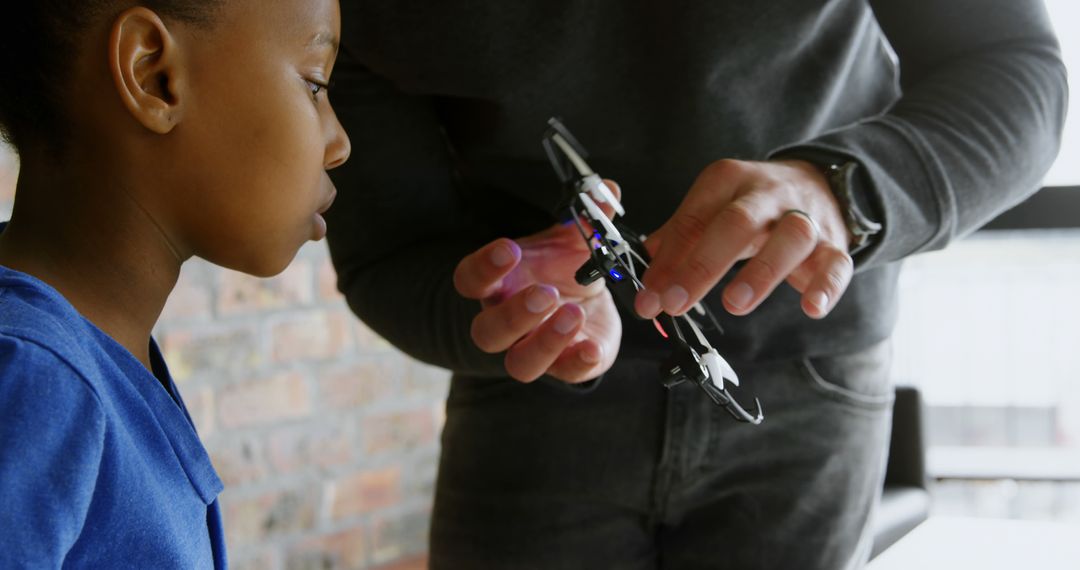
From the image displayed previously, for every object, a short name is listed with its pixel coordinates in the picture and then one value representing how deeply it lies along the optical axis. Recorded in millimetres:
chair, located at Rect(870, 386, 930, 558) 1935
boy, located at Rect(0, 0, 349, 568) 632
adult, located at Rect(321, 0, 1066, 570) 856
